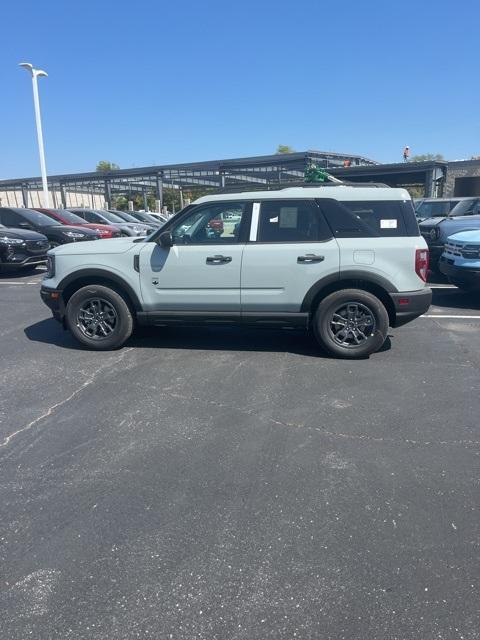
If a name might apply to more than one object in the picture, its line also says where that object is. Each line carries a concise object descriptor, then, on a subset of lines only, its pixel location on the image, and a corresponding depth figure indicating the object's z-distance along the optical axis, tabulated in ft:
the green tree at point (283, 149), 277.48
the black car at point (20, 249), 37.73
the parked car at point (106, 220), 65.75
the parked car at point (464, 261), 27.37
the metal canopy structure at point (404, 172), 83.51
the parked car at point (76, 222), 51.80
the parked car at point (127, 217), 74.01
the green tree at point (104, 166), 269.85
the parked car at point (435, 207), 49.67
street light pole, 76.34
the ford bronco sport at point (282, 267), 17.87
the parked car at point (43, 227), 45.52
